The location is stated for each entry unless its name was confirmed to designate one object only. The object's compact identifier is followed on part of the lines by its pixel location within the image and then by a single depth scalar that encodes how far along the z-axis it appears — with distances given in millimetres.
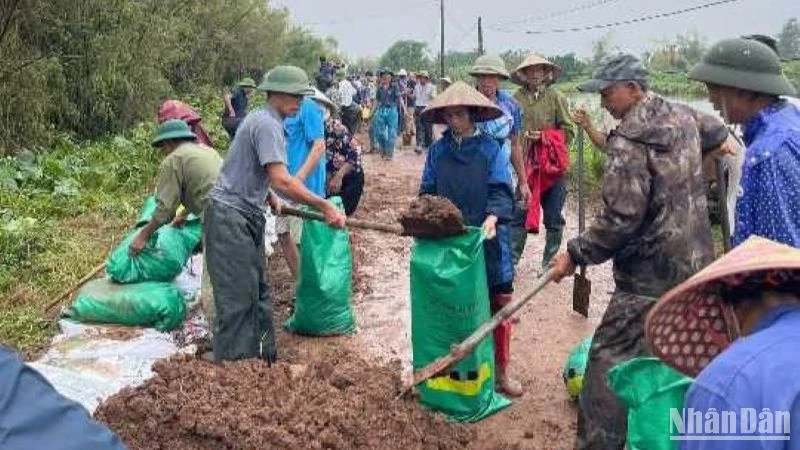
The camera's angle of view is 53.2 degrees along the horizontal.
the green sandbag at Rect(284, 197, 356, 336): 5082
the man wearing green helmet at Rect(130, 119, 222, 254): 4617
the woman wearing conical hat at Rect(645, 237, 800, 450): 1162
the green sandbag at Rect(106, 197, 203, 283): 5188
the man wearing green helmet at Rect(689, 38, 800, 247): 2646
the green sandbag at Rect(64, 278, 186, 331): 5000
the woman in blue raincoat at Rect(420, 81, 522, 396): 4043
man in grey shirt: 4090
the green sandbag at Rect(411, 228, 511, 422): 3764
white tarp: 3820
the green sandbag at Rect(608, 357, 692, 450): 2350
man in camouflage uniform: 3051
